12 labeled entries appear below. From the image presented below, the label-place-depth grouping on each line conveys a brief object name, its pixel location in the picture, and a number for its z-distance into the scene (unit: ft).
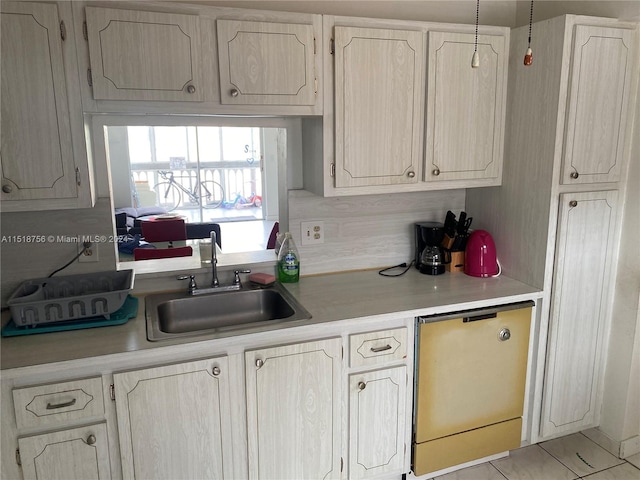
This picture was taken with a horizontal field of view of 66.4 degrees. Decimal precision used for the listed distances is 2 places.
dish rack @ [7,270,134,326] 5.73
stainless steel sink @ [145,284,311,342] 7.01
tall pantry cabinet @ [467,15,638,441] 6.77
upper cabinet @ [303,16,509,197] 6.66
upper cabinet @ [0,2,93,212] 5.35
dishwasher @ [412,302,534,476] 6.79
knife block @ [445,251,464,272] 8.21
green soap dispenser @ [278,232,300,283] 7.65
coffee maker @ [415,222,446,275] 8.02
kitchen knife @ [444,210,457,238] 8.12
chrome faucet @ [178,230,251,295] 7.29
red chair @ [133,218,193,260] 9.32
